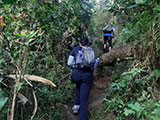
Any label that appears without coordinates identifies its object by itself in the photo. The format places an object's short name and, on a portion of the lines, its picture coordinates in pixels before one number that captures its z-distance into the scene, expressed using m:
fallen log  4.66
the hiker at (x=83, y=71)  3.71
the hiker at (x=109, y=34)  7.27
